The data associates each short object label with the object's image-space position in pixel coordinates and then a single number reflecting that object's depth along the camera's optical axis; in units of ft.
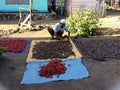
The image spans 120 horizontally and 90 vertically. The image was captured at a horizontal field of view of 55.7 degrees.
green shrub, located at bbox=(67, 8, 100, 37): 17.10
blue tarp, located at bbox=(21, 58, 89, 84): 9.74
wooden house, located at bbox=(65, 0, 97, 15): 26.92
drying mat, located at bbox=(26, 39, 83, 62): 11.83
